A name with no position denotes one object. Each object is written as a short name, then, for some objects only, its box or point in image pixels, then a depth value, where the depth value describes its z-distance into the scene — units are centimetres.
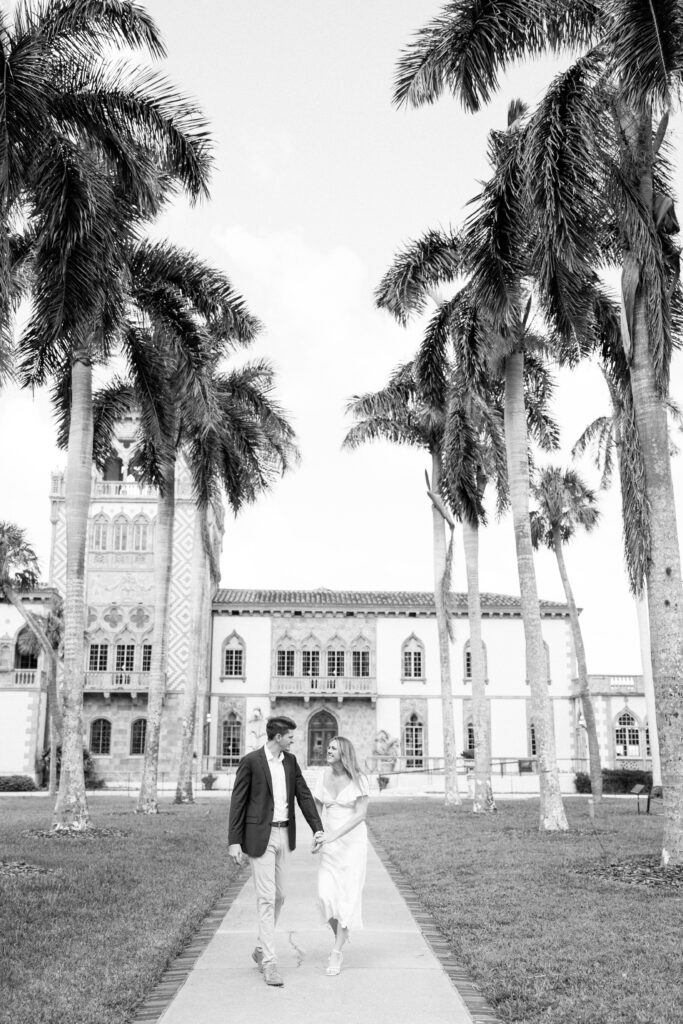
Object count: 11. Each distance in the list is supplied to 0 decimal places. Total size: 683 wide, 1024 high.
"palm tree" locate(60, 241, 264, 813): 1891
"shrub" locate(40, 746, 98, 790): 4369
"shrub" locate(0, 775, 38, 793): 4084
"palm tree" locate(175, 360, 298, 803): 2416
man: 687
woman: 696
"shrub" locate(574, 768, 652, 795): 3725
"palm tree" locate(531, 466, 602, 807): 2963
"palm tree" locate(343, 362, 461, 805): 2728
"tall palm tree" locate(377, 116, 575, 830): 1459
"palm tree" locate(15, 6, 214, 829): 1372
